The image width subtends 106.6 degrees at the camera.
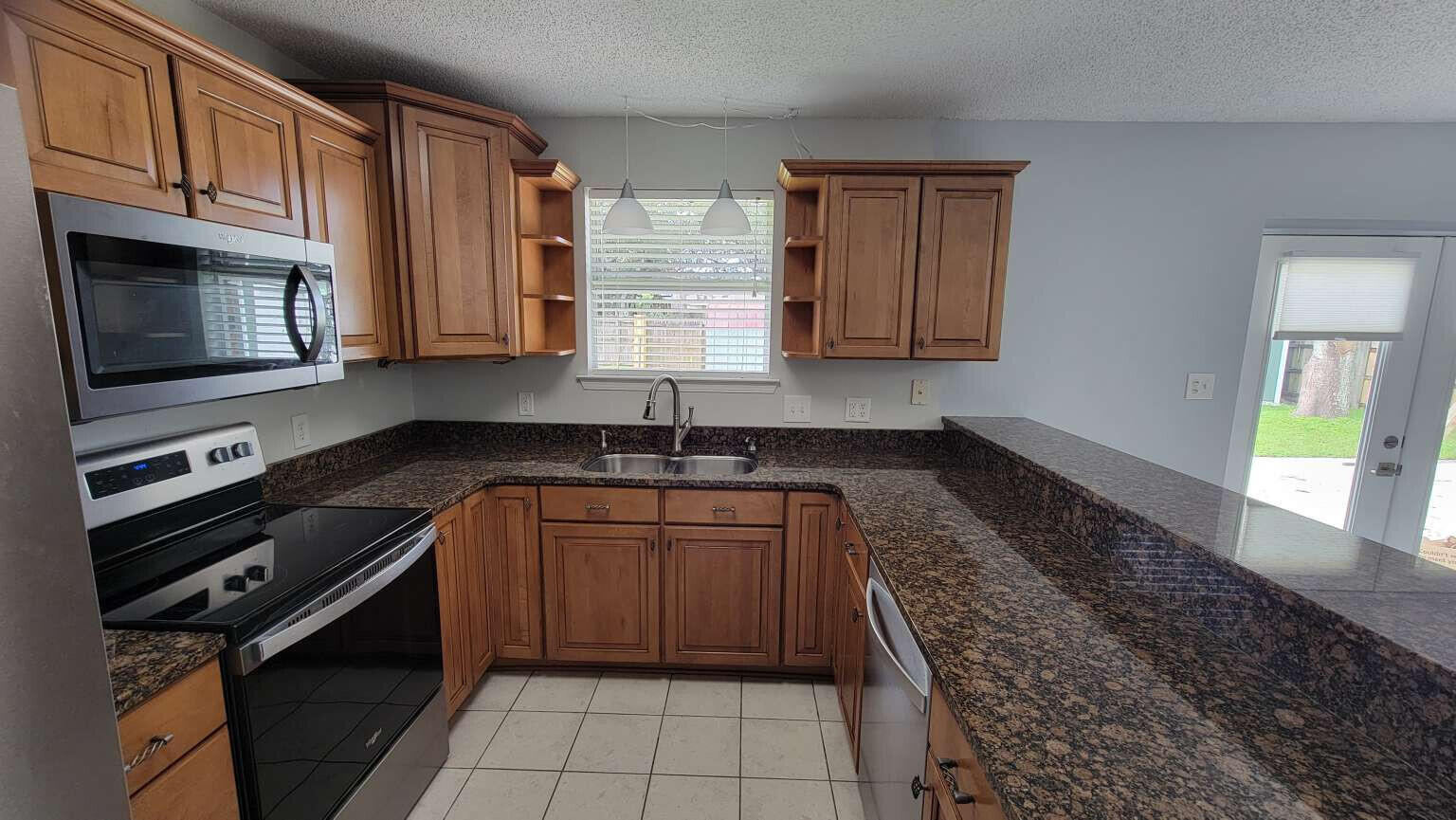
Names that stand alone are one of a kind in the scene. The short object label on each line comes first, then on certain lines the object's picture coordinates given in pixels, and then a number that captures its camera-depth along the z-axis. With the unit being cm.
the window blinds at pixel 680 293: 254
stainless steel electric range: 110
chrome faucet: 234
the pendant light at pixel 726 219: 201
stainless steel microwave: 100
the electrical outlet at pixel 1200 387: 254
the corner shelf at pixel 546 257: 229
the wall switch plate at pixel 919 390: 258
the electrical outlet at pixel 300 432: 195
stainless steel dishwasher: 108
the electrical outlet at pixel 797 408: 262
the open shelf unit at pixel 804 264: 226
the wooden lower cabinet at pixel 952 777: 80
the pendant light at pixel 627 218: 204
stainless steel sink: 251
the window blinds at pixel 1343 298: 247
